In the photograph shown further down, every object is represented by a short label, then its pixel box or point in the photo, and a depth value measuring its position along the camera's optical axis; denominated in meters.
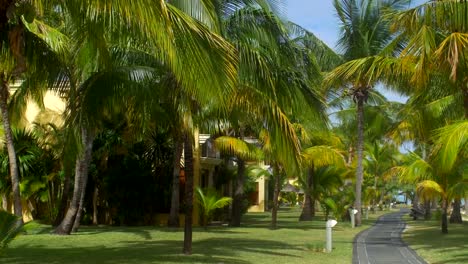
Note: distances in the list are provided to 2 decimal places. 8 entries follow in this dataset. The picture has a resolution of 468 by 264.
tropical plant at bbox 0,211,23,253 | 8.20
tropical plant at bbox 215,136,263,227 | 24.77
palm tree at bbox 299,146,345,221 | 27.45
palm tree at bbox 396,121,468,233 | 20.44
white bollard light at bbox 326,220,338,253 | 15.45
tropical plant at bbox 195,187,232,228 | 23.75
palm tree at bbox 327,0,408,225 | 27.38
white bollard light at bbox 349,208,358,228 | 27.59
